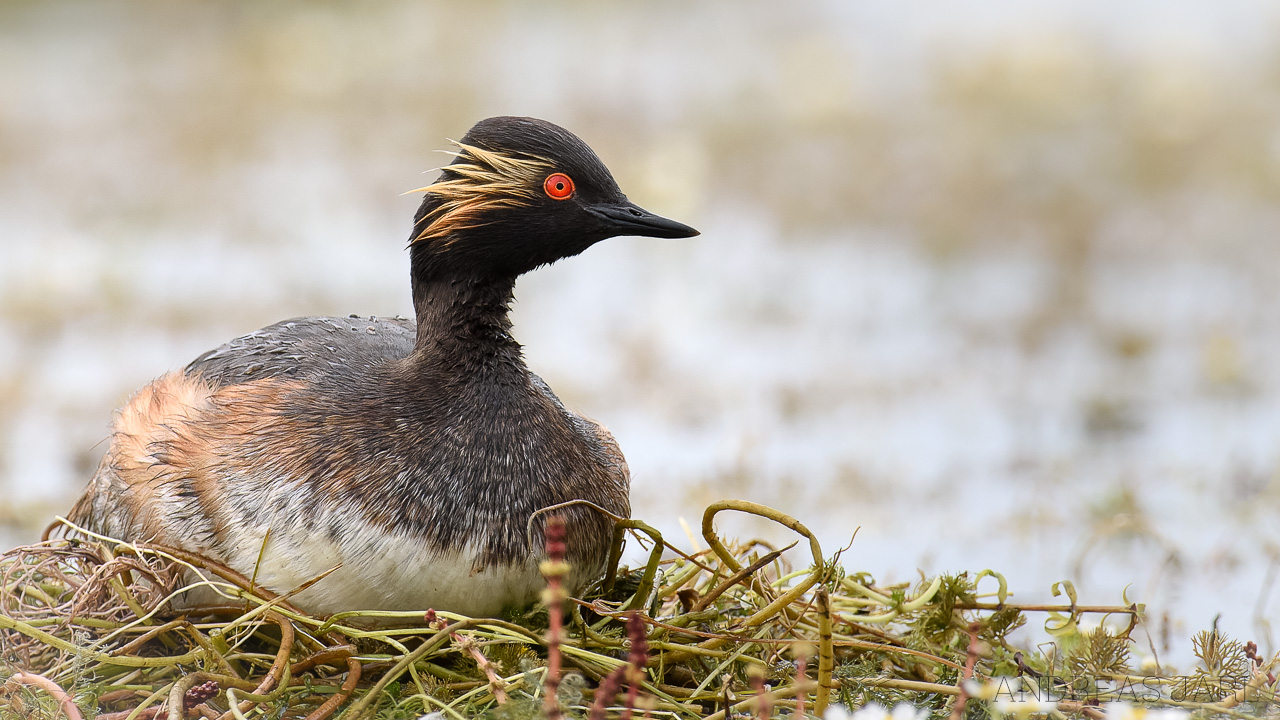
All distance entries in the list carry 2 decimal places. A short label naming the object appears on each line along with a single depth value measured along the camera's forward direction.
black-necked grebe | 7.17
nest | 6.77
